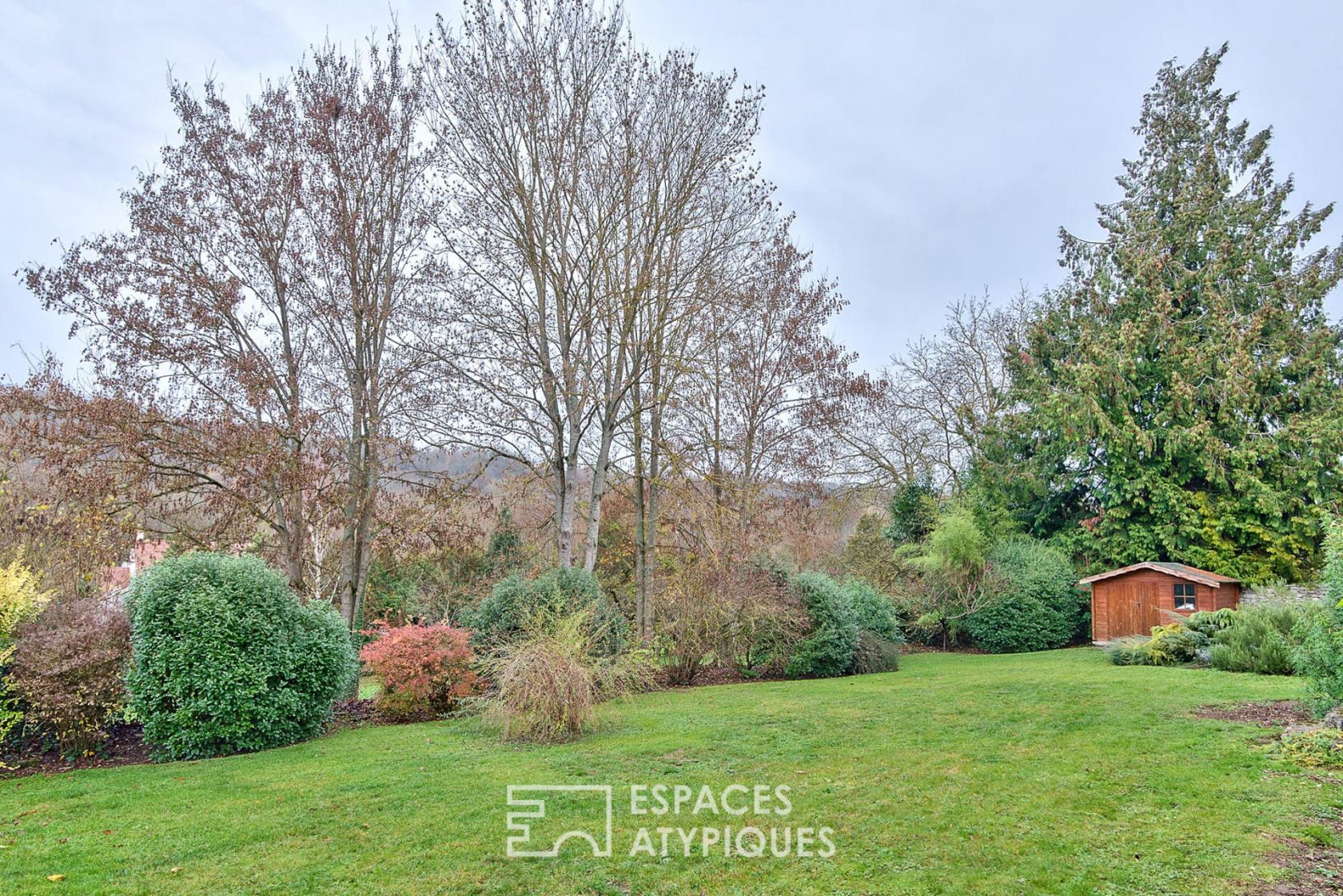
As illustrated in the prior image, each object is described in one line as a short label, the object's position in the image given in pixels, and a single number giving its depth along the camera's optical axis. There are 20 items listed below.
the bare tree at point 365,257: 11.56
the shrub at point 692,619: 13.09
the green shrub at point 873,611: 15.07
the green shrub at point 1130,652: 13.26
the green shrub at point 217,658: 7.44
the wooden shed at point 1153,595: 17.08
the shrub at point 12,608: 6.97
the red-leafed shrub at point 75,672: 7.31
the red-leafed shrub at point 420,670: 9.23
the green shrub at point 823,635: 13.66
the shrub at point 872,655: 14.16
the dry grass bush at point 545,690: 7.47
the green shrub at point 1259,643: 10.64
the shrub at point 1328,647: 6.16
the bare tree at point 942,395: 24.44
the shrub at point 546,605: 10.83
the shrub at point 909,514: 21.22
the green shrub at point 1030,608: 18.50
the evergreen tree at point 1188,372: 18.64
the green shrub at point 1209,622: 12.98
